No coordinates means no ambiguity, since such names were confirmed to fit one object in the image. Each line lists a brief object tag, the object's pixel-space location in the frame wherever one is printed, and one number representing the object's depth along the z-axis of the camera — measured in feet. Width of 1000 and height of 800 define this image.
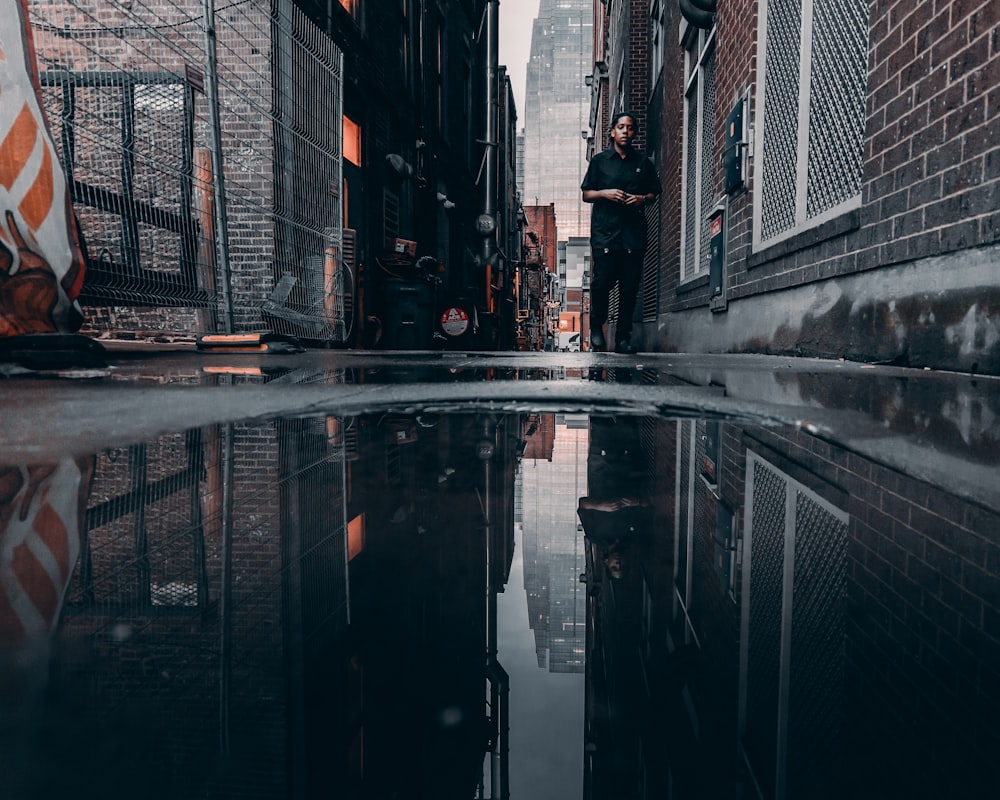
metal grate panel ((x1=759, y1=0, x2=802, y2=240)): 14.10
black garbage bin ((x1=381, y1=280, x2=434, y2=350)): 26.05
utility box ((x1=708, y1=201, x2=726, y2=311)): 17.95
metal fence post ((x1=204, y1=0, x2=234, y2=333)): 15.17
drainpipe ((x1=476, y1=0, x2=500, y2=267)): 54.90
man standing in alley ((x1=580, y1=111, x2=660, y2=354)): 17.71
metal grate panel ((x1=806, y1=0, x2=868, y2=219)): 10.78
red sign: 33.76
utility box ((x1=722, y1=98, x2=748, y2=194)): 16.52
